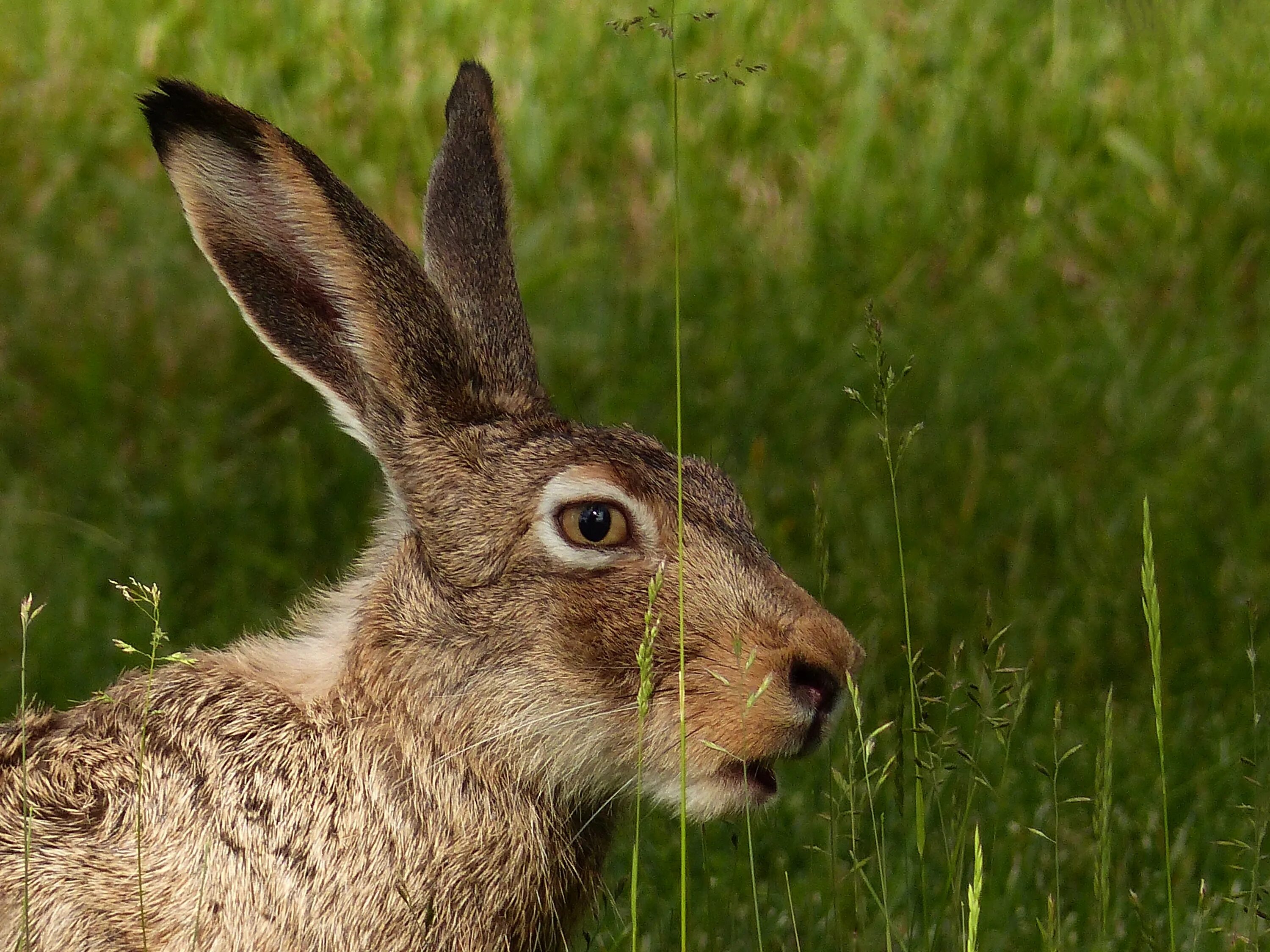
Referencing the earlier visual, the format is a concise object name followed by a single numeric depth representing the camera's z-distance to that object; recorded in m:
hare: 8.13
